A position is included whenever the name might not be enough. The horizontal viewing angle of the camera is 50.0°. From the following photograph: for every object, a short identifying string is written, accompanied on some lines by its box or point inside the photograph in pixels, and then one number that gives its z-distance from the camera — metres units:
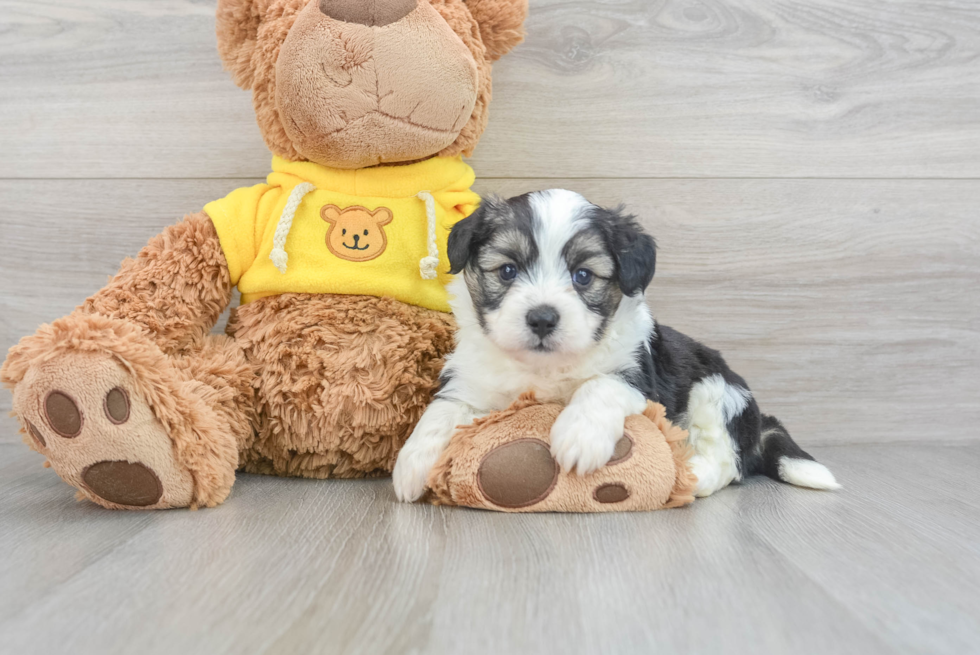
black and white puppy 0.60
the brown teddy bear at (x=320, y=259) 0.64
